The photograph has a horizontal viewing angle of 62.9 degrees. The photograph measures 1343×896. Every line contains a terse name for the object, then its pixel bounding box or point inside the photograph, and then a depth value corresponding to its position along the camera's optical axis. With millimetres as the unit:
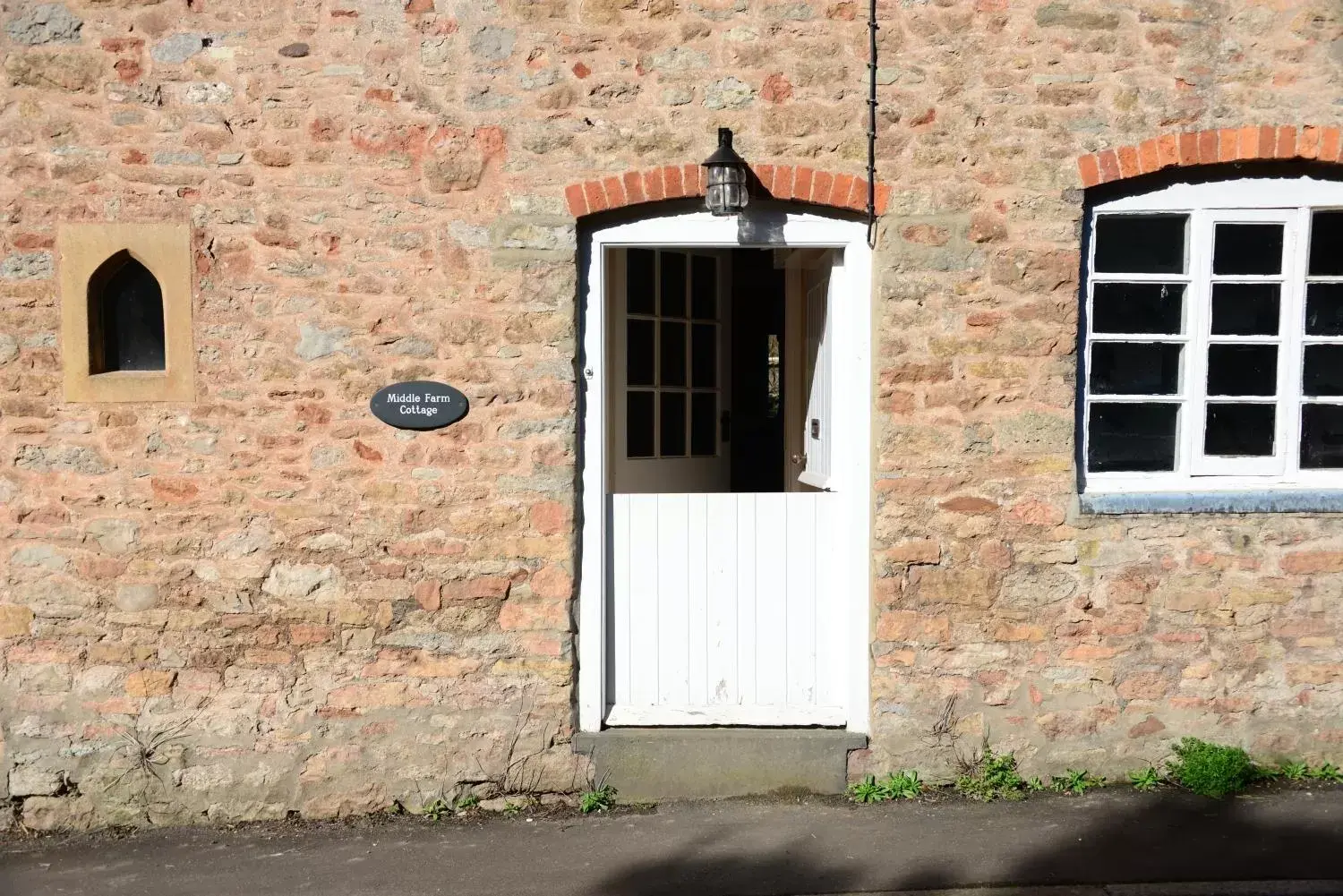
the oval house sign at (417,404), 4848
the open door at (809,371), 5430
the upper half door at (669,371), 5988
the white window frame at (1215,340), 4980
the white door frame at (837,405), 4938
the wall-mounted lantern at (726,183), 4617
